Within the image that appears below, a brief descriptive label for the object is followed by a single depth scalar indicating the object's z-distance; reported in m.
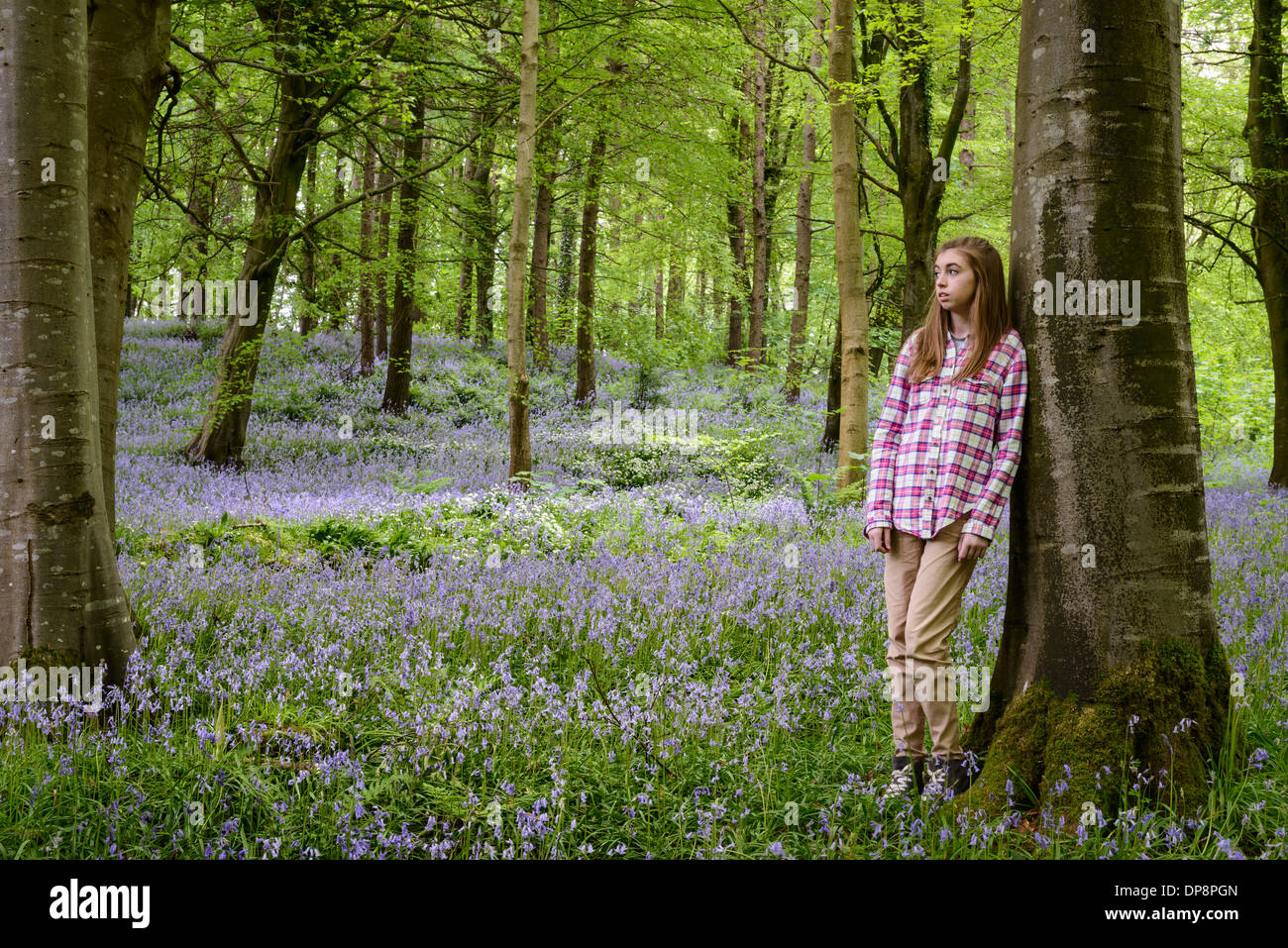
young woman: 3.30
